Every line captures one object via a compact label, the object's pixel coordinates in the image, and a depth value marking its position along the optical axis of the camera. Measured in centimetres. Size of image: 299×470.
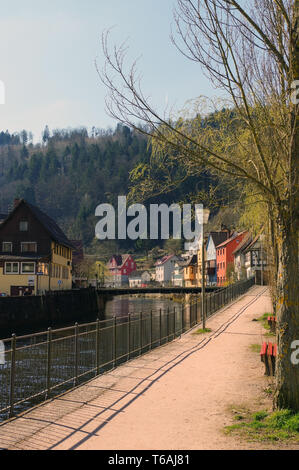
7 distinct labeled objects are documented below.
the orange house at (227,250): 9637
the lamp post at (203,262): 2076
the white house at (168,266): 16362
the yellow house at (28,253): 5612
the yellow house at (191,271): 12468
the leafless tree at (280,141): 872
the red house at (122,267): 18738
